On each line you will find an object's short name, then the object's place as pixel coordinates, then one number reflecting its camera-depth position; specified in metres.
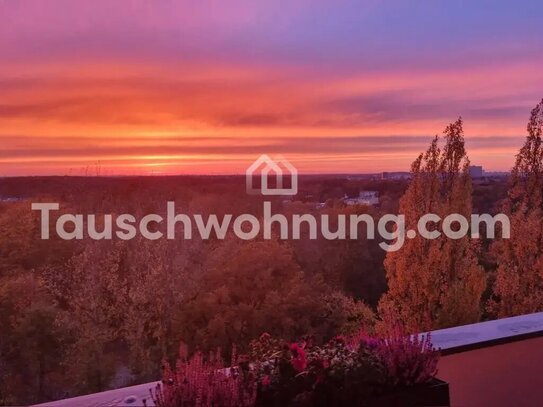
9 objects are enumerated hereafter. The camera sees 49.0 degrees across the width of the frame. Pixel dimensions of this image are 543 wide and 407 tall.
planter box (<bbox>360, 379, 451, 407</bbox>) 2.05
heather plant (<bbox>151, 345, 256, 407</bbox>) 1.83
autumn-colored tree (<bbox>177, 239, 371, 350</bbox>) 11.00
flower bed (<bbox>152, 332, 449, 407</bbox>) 1.86
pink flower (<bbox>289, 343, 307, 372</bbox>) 2.04
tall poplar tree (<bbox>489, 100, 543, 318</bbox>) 9.31
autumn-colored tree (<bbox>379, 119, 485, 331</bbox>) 9.37
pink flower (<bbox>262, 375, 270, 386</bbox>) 1.99
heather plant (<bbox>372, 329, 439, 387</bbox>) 2.14
